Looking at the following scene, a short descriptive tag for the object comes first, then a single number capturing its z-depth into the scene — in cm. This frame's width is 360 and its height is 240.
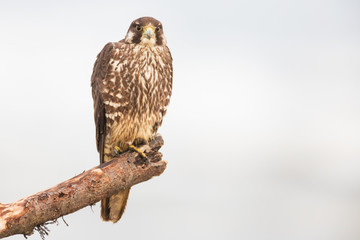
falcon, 906
